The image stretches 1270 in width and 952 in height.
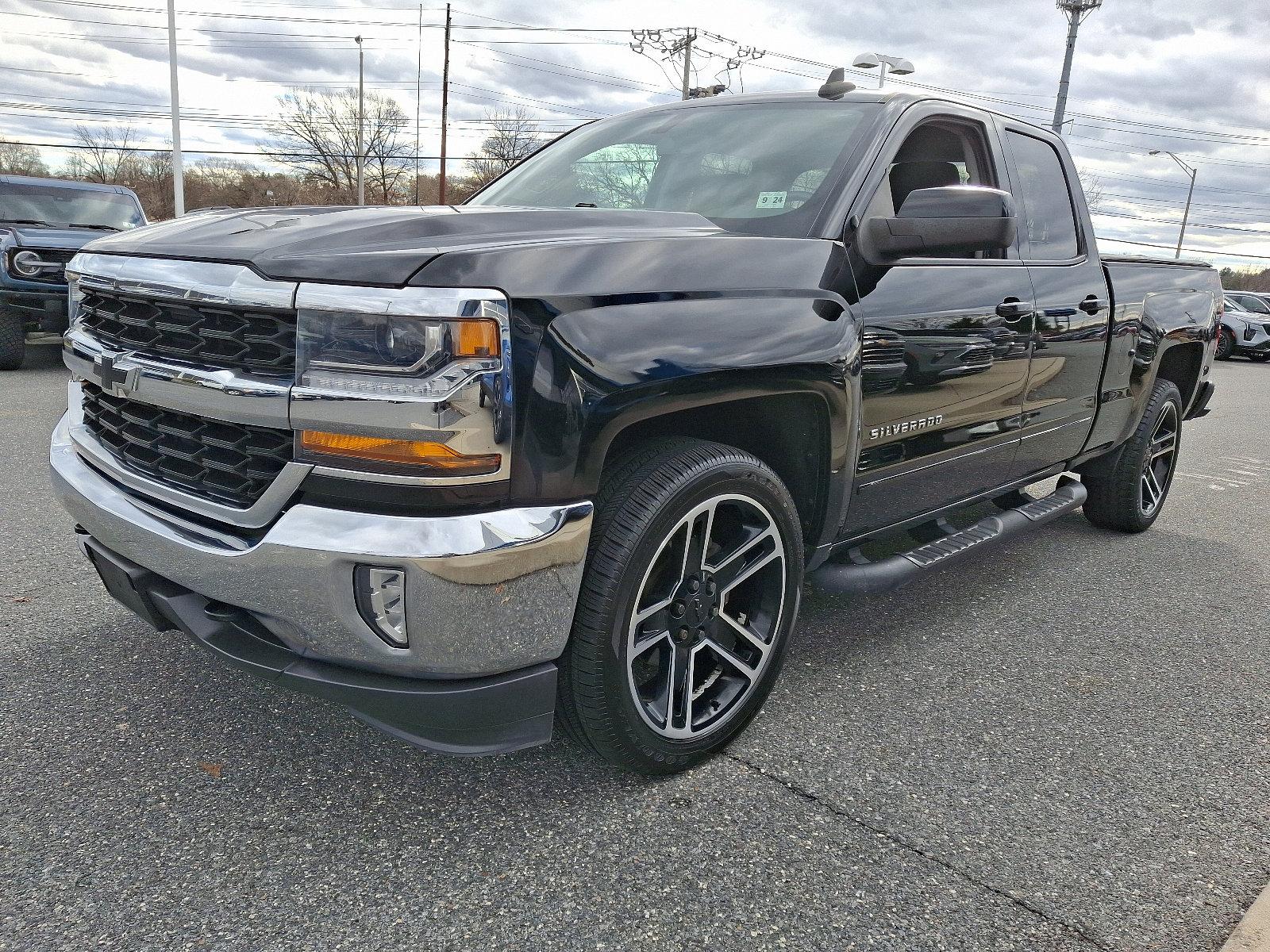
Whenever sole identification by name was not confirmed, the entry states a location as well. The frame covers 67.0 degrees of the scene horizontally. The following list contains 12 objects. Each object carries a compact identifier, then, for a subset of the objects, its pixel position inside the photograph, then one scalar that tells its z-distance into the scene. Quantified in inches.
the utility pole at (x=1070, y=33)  898.1
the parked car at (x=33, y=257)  346.0
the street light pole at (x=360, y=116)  1856.5
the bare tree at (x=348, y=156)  2405.3
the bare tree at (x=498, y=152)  1973.4
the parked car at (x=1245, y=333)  889.5
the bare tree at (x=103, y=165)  2650.1
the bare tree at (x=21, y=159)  2277.3
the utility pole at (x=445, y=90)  1400.1
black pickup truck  72.9
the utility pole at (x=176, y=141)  923.5
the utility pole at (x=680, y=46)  1462.8
